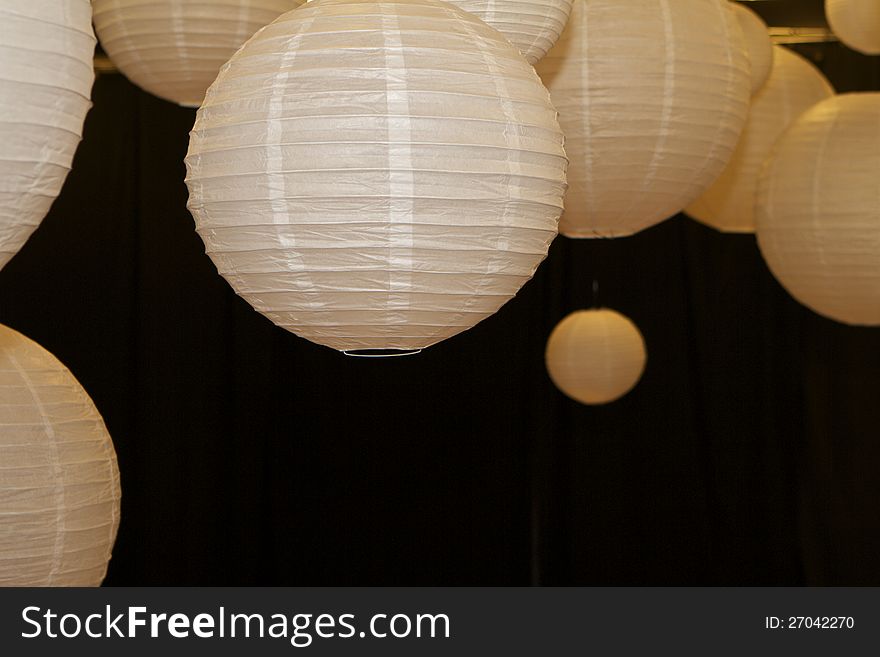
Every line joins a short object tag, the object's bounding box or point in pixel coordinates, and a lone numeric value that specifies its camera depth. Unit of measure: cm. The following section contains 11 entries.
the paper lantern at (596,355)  673
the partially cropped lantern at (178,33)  350
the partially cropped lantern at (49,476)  319
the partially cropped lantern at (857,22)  427
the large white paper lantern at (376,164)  269
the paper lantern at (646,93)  346
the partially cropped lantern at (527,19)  304
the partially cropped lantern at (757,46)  416
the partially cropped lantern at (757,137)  449
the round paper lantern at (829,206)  396
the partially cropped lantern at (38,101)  246
